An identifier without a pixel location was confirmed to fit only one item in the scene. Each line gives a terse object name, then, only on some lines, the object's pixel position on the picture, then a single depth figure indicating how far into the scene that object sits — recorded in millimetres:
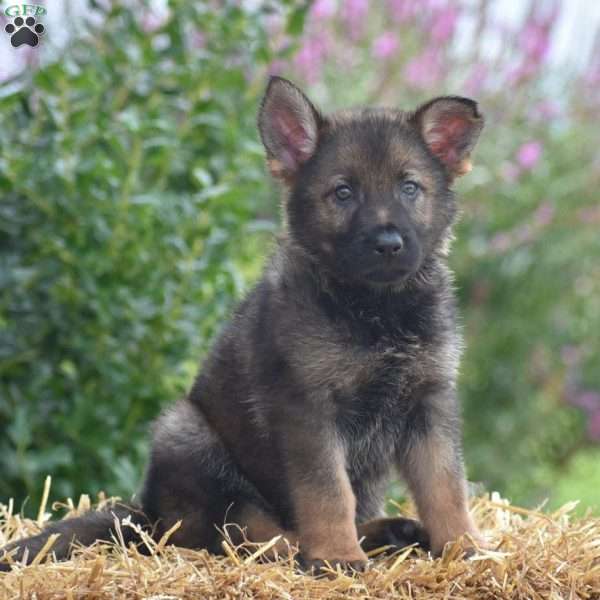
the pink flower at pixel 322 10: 9062
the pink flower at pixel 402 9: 9672
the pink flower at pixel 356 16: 9500
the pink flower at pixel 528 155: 9367
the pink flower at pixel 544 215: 9359
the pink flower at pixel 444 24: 9680
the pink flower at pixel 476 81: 9844
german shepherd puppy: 4055
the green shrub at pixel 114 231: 5914
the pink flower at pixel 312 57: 9148
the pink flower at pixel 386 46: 9344
